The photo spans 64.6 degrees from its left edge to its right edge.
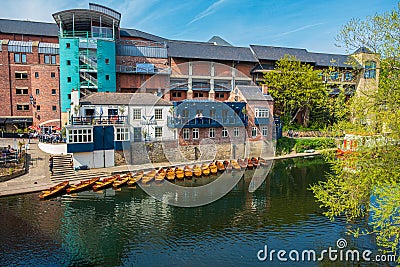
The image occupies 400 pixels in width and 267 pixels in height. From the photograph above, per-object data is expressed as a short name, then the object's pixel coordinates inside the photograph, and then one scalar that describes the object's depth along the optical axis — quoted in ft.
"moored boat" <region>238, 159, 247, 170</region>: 111.67
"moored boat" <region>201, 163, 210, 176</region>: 101.93
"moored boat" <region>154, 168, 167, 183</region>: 92.12
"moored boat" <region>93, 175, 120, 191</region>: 83.92
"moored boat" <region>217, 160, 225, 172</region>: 107.76
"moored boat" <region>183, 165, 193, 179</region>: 97.76
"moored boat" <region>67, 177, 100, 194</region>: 81.45
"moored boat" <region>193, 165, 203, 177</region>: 100.24
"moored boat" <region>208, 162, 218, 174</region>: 103.86
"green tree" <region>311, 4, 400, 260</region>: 39.63
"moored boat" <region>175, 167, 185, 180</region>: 95.95
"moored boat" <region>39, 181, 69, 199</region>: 76.25
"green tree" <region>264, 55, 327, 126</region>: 155.94
